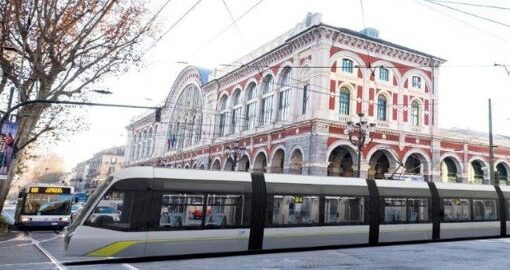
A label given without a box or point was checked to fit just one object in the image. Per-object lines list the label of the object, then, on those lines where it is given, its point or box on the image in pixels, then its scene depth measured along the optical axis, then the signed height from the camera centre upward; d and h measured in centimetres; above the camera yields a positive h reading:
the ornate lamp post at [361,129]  2183 +426
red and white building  2862 +707
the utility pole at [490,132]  2410 +532
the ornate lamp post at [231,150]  3351 +440
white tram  1067 -8
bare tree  1542 +547
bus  2158 -61
